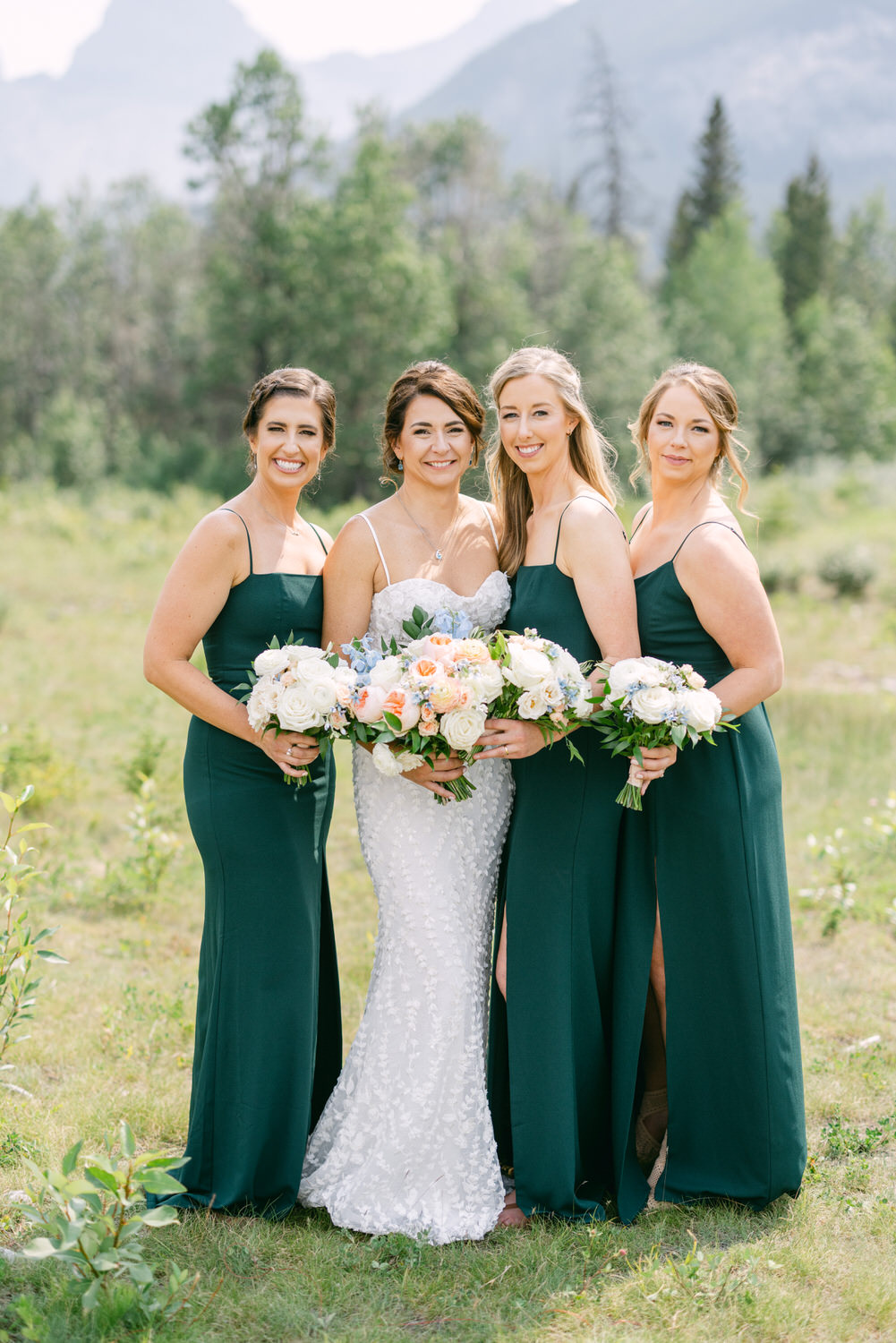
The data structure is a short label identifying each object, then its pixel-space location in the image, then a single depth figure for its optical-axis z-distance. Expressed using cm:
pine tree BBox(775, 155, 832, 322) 5447
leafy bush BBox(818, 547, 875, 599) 1972
